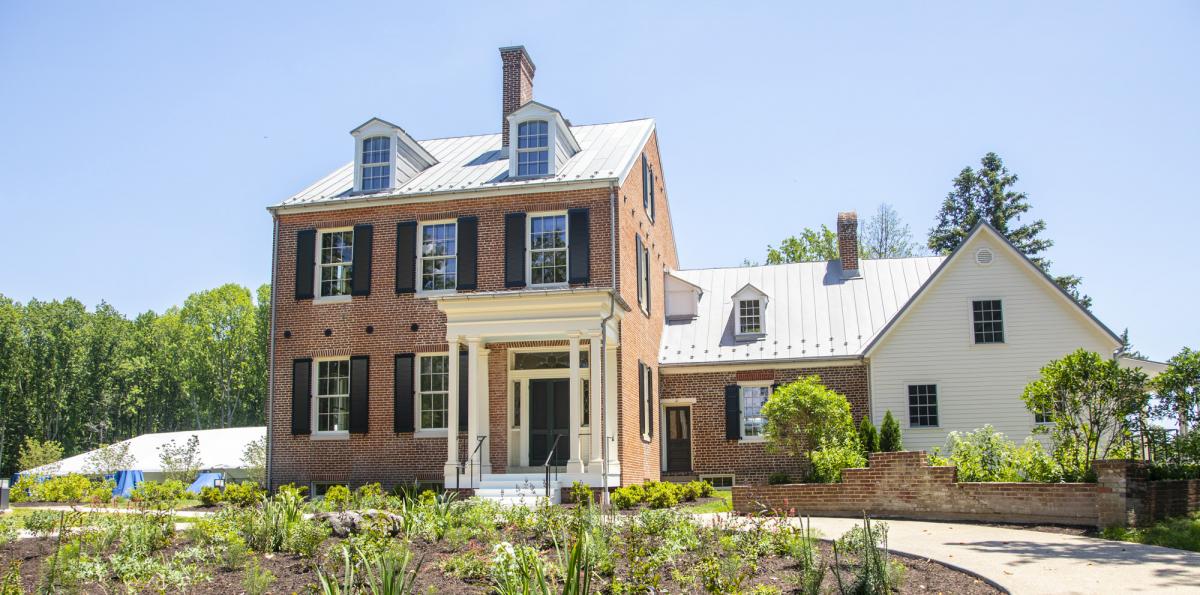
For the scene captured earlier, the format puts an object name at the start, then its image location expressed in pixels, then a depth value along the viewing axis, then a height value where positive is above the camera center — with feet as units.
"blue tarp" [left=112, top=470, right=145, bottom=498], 95.91 -7.27
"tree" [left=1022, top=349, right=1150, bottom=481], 47.85 -0.06
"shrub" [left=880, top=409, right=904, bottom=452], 69.26 -2.45
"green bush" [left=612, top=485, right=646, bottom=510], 56.03 -5.41
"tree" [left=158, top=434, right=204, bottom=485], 89.92 -5.45
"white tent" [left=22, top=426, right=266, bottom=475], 115.85 -5.16
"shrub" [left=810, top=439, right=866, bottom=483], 55.21 -3.45
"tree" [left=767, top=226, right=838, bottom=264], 136.56 +21.83
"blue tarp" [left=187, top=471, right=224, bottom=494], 109.40 -8.37
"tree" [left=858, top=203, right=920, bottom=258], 155.02 +25.69
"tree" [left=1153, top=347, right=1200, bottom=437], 47.34 +0.54
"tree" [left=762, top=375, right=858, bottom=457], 63.05 -1.01
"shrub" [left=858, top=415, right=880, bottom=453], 67.87 -2.50
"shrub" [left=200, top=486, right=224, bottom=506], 60.90 -5.62
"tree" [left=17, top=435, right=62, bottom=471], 122.01 -6.03
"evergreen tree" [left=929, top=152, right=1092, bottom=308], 143.02 +28.53
